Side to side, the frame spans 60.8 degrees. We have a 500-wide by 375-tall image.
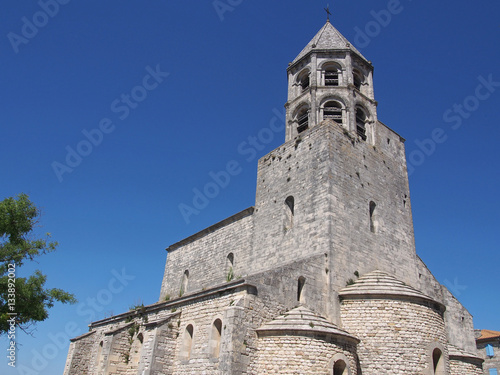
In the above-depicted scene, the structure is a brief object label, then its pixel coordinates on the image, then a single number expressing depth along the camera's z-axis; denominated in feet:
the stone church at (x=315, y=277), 43.57
